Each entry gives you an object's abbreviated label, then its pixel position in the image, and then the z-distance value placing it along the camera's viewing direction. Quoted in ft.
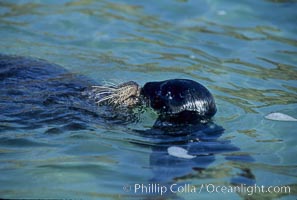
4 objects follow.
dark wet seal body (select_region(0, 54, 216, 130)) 33.35
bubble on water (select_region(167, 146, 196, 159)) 30.81
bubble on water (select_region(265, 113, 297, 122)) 37.63
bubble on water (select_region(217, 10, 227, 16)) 60.54
